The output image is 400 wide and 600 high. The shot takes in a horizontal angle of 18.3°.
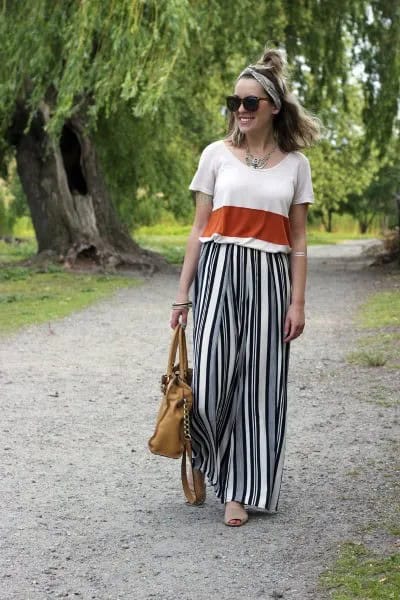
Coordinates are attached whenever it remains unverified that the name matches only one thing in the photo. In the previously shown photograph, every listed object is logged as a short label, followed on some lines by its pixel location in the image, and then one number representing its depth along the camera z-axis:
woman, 5.12
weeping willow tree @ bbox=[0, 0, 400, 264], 16.06
